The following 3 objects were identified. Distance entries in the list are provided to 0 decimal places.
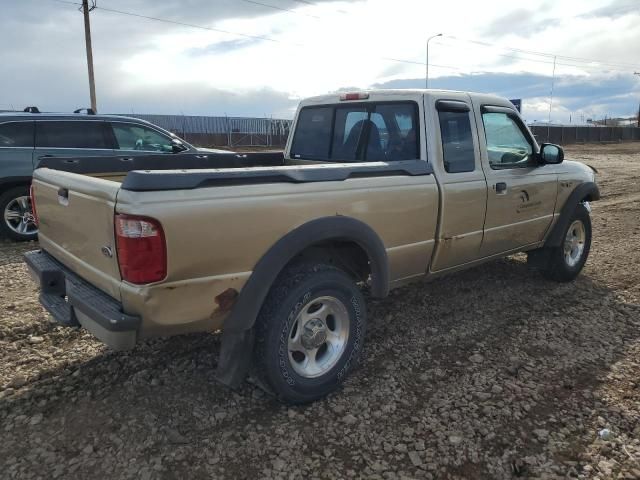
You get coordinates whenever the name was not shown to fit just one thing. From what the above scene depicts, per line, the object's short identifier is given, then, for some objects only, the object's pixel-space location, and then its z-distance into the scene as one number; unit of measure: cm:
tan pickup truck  246
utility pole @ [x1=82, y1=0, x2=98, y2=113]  2178
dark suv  697
